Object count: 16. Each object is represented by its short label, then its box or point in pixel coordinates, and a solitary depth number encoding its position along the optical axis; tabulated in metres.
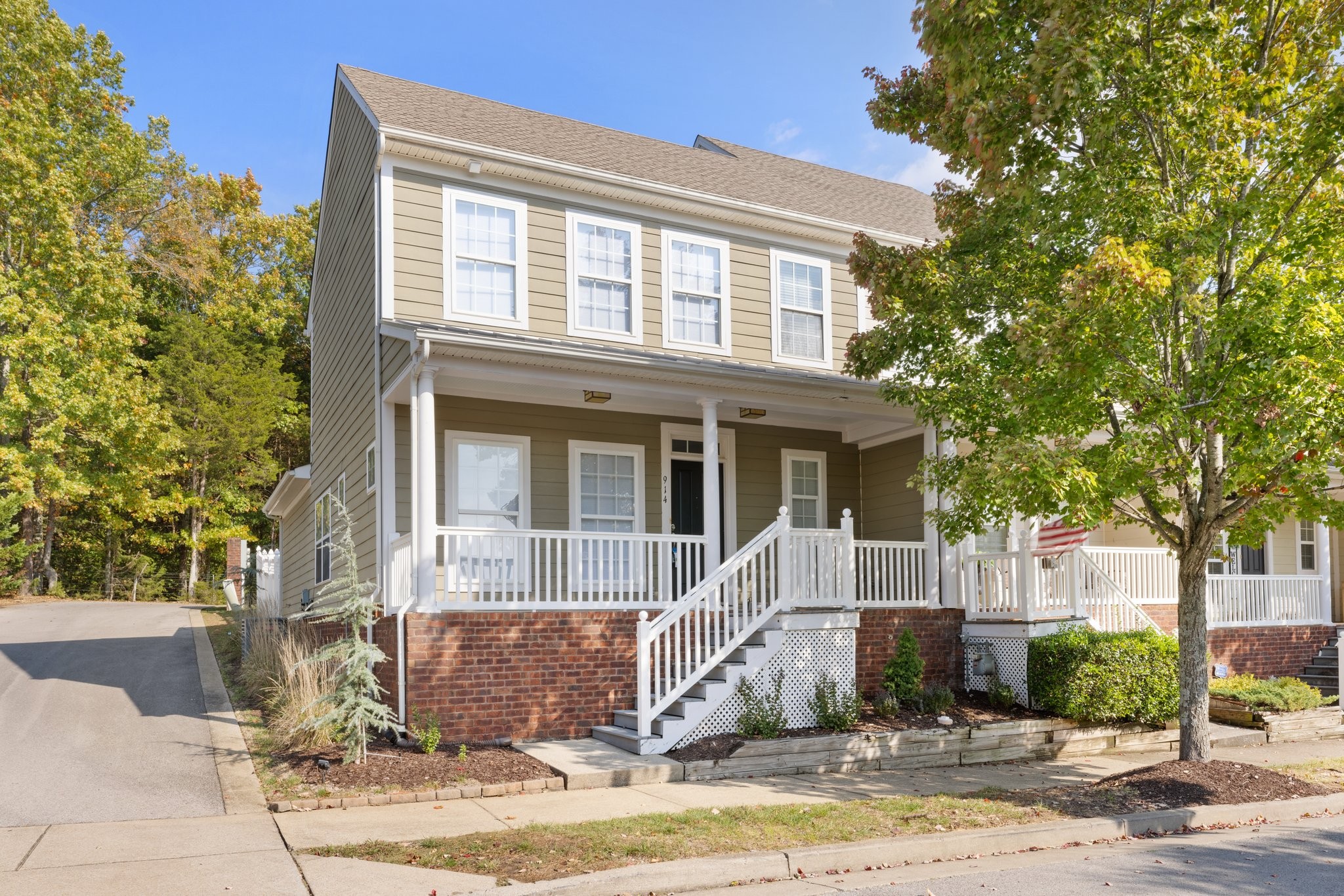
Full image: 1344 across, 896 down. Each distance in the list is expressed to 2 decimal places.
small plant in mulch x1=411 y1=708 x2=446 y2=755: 9.63
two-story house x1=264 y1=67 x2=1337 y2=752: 10.65
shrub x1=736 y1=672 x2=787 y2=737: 10.45
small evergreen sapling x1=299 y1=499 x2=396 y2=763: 9.11
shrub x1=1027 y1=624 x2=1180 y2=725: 11.57
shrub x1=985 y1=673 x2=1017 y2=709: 12.25
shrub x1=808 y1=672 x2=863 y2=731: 10.95
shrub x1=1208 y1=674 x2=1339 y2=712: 12.79
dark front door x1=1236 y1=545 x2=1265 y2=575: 20.11
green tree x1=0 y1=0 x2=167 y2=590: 26.12
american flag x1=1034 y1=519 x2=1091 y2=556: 12.73
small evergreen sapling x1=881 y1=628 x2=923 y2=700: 12.05
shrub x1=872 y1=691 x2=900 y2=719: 11.50
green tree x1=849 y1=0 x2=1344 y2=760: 8.39
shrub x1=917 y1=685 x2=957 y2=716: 11.80
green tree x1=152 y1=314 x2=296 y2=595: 32.53
